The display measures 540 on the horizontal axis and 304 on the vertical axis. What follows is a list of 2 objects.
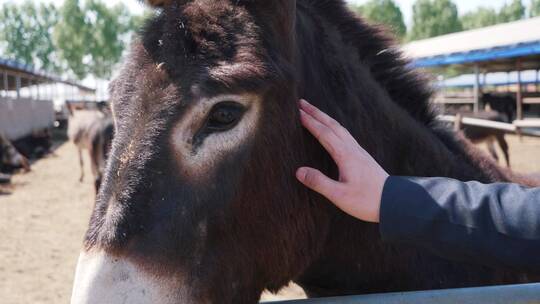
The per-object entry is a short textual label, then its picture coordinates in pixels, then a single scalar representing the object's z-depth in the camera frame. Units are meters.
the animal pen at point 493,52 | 15.80
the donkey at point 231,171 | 1.43
